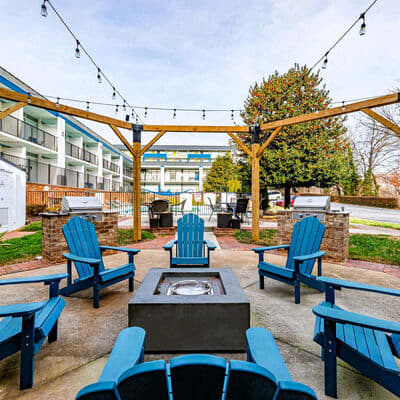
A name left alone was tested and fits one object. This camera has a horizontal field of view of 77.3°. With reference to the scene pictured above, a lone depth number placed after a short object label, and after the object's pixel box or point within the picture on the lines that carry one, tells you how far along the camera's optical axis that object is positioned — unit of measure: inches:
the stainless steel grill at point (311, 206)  207.6
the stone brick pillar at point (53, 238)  189.2
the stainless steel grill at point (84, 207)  201.5
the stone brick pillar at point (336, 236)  193.8
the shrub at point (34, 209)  468.4
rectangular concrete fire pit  78.6
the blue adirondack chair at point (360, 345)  55.5
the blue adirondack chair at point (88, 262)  112.0
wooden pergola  248.7
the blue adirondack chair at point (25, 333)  61.2
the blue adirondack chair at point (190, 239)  162.2
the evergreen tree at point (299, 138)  495.5
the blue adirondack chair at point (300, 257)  118.5
